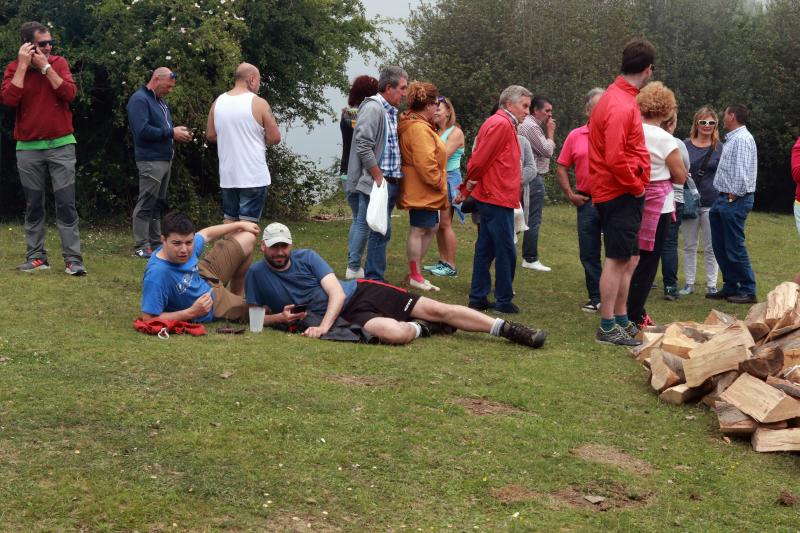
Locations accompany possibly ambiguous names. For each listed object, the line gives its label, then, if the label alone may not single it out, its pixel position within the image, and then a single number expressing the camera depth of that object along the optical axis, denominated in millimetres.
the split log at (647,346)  7672
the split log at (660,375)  6895
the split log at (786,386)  6099
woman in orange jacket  10242
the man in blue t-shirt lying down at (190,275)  7633
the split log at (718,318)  8383
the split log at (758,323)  7355
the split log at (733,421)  6043
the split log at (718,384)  6555
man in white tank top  9898
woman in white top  8656
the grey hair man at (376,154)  9898
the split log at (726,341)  6633
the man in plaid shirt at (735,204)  11055
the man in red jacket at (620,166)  7910
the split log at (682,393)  6746
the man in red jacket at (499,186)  9500
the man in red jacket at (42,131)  9508
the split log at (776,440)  5824
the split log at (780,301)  7309
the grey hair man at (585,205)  10102
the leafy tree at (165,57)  13875
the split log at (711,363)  6555
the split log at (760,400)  5965
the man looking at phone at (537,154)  12344
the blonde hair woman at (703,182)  11586
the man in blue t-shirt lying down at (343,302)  7883
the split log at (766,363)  6430
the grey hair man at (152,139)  10984
